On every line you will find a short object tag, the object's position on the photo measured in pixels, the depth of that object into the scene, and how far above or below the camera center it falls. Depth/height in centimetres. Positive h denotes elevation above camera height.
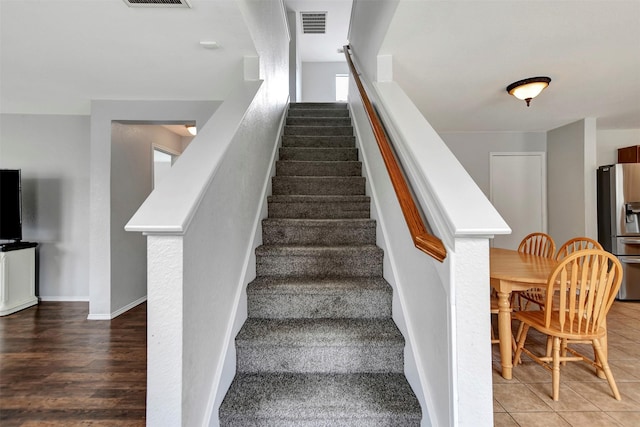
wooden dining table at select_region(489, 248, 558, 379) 196 -47
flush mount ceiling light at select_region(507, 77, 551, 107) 260 +114
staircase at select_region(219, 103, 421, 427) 129 -60
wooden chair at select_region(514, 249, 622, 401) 177 -57
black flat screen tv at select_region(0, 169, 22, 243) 344 +14
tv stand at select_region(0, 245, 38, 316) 330 -73
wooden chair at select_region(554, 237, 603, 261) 241 -29
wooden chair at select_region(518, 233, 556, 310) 263 -73
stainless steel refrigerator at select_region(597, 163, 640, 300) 374 -5
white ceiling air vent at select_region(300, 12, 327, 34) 506 +343
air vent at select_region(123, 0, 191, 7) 171 +123
